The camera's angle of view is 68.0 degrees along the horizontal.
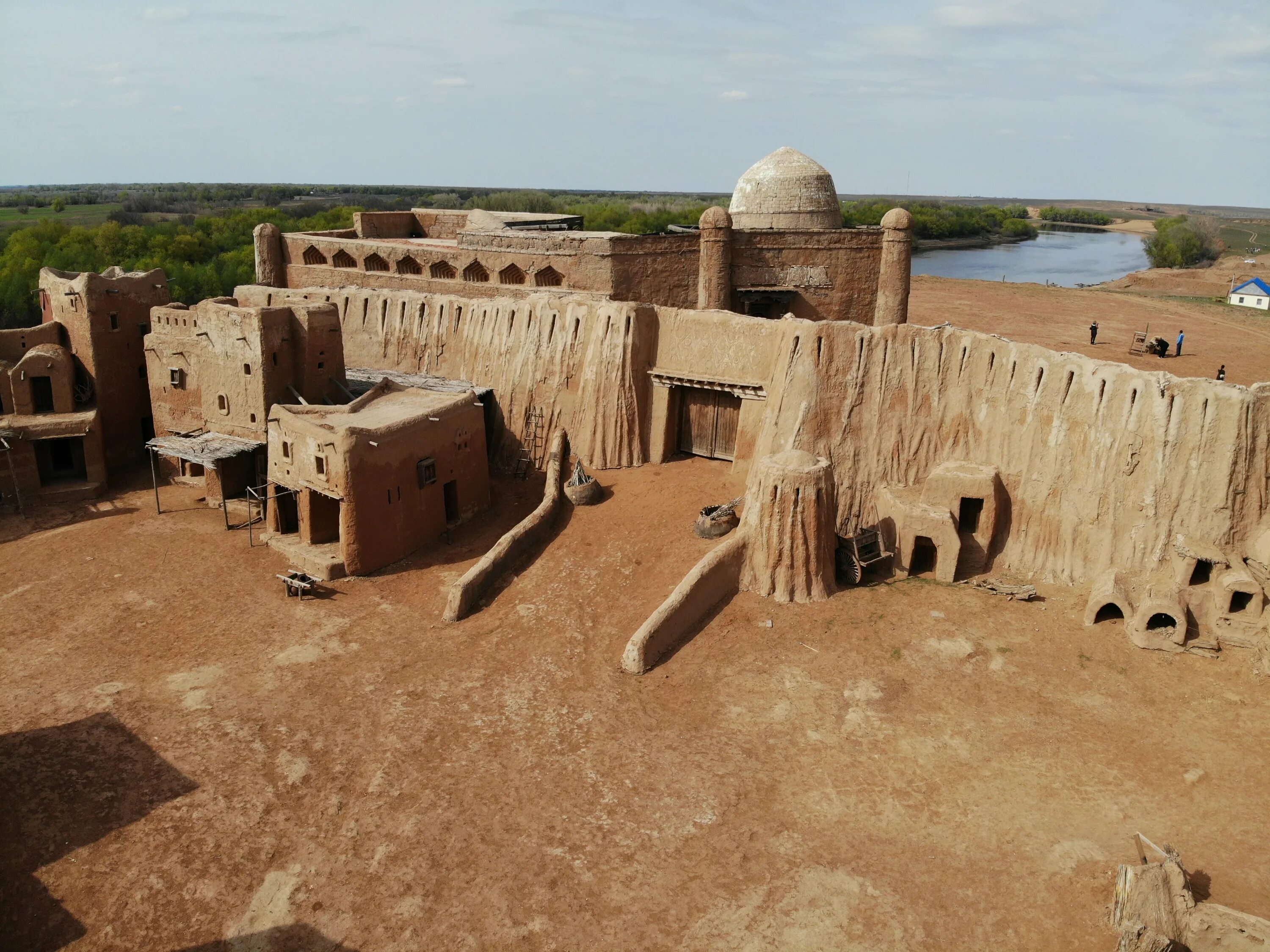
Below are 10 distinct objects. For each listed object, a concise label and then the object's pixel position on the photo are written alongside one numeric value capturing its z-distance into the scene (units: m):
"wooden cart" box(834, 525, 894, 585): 17.61
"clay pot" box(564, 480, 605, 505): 20.69
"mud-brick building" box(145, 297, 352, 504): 21.83
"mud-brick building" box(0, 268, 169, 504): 23.08
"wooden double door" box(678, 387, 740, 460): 21.59
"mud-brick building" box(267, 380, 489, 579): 18.41
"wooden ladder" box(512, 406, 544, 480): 22.97
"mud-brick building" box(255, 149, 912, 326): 26.12
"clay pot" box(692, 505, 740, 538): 18.72
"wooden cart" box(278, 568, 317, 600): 18.31
